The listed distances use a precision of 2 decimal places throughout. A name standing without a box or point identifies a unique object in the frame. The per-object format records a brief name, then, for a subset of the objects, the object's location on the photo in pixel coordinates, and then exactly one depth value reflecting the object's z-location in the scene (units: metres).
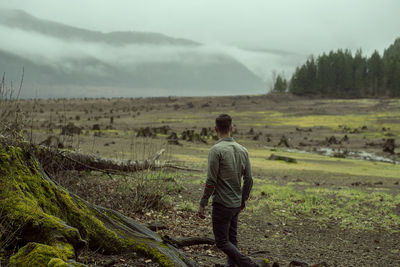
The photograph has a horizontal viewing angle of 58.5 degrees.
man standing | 4.89
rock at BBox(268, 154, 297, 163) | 22.60
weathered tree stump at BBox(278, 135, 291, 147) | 34.73
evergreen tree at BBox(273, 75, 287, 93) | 119.88
